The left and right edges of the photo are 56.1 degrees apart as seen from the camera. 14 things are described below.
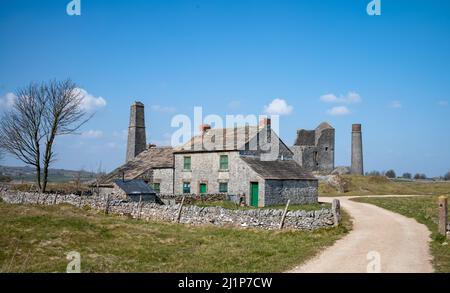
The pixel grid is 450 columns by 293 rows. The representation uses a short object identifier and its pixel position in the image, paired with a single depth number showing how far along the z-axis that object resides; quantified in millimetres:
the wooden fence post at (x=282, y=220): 21734
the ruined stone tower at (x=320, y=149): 65938
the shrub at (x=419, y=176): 103681
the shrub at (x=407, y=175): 106450
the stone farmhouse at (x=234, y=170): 35562
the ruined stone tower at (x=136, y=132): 53516
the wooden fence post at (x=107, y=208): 29994
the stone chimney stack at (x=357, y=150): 68375
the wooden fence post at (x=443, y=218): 17922
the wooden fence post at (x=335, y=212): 21172
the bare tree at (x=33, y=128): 44250
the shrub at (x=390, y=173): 95750
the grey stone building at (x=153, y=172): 42594
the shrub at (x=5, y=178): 64188
